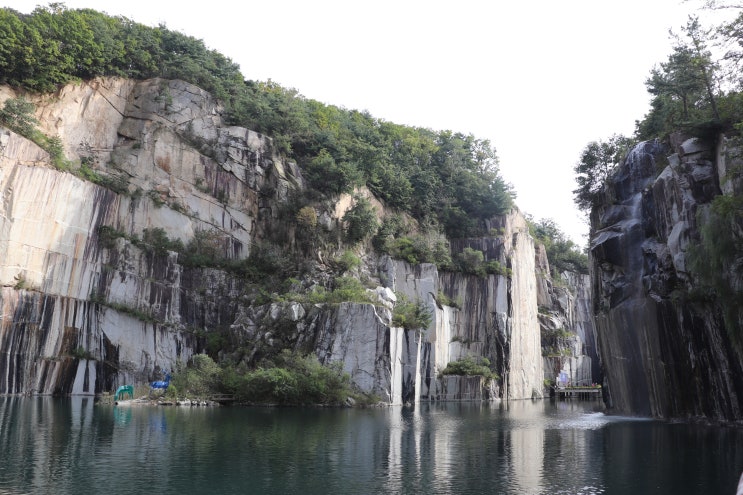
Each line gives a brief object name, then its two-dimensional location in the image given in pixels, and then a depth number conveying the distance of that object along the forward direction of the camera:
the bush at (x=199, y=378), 41.03
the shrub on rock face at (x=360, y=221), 56.69
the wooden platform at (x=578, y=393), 72.94
